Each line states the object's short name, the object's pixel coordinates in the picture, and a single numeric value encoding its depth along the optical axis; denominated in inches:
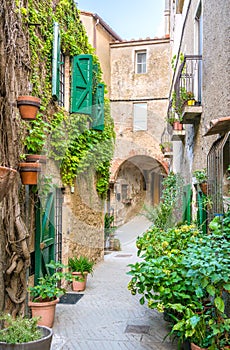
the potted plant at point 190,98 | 261.4
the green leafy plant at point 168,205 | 366.0
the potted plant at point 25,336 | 155.2
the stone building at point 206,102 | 190.4
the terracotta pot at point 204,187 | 224.5
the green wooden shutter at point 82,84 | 335.3
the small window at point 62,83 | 331.0
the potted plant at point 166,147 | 616.1
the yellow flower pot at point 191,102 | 261.6
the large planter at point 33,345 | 154.6
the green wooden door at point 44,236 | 256.8
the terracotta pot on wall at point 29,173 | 224.5
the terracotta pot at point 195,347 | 152.8
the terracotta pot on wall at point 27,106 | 215.8
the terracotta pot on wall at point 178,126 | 362.3
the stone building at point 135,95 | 751.7
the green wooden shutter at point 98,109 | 381.1
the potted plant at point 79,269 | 327.9
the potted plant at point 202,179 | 226.5
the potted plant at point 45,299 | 228.4
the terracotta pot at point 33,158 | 233.0
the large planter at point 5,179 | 96.1
